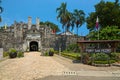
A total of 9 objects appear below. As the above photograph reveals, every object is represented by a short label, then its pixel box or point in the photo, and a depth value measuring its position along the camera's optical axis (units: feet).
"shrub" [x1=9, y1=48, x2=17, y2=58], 40.26
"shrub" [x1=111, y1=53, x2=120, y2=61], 28.37
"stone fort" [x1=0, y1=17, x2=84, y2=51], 70.95
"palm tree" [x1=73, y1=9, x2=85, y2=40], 72.78
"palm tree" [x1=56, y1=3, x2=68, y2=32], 70.15
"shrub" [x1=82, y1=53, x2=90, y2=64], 27.23
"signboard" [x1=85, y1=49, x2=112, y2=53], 29.11
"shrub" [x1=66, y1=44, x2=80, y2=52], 64.37
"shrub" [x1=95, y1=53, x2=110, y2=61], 26.36
